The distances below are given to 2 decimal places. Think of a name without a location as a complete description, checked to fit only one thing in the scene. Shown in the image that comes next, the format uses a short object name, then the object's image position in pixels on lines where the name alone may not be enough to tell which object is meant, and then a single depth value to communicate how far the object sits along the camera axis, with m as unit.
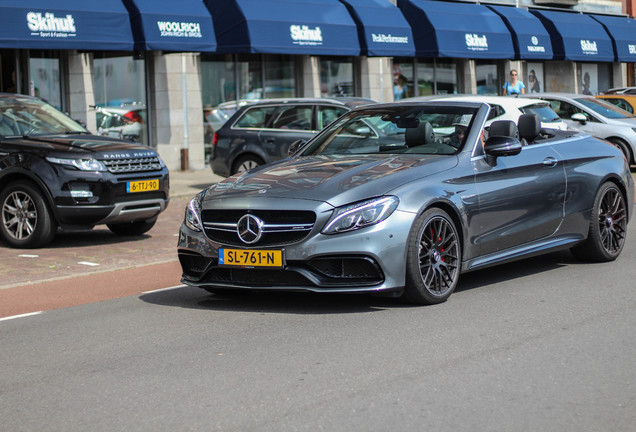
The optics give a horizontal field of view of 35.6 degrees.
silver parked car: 19.28
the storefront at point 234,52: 19.19
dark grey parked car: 16.58
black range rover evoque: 10.90
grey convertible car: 6.67
